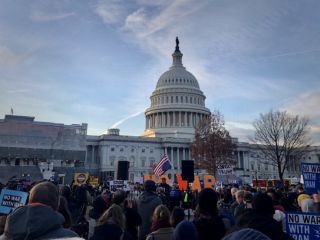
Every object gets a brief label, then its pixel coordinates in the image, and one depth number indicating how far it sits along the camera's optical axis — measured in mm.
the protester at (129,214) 7387
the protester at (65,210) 4892
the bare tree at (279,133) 46562
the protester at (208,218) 5219
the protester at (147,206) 8047
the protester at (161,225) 5270
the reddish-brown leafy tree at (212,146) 52156
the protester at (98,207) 7527
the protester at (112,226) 4844
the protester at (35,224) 2691
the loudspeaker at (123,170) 22922
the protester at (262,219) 4109
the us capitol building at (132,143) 74125
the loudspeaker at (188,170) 19047
